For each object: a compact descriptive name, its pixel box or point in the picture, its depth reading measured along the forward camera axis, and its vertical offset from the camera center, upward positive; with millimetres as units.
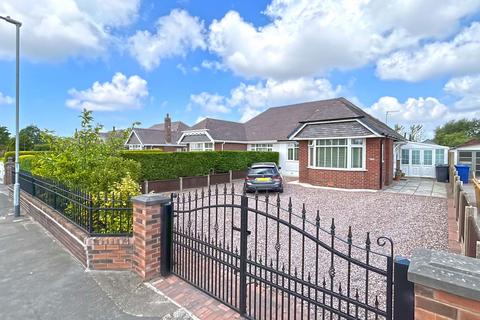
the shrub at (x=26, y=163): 10477 -251
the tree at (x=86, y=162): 5953 -108
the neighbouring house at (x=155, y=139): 30750 +2399
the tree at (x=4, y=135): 51334 +4340
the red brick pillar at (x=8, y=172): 14391 -866
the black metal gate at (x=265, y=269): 2469 -1679
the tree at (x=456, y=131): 41194 +5341
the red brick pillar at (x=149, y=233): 3795 -1108
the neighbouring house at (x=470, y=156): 18578 +276
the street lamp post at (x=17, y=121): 8052 +1151
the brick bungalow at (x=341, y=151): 13008 +441
